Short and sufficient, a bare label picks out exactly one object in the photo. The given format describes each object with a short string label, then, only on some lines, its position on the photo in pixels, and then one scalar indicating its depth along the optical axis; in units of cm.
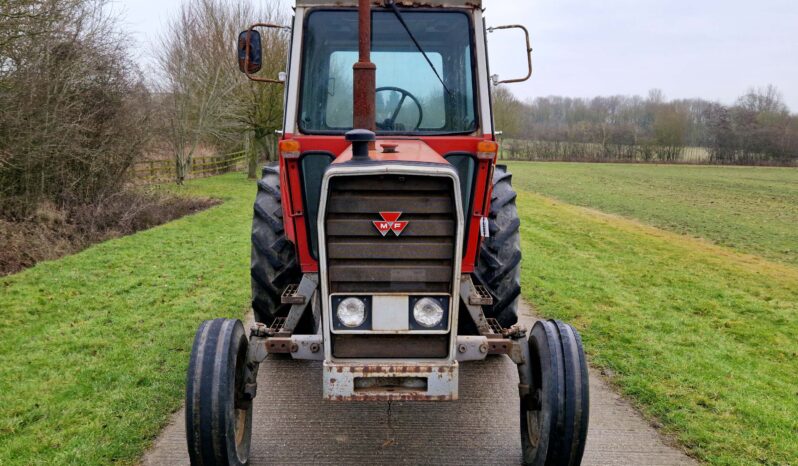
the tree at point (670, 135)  5897
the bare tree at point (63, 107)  998
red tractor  291
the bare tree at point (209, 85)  2280
